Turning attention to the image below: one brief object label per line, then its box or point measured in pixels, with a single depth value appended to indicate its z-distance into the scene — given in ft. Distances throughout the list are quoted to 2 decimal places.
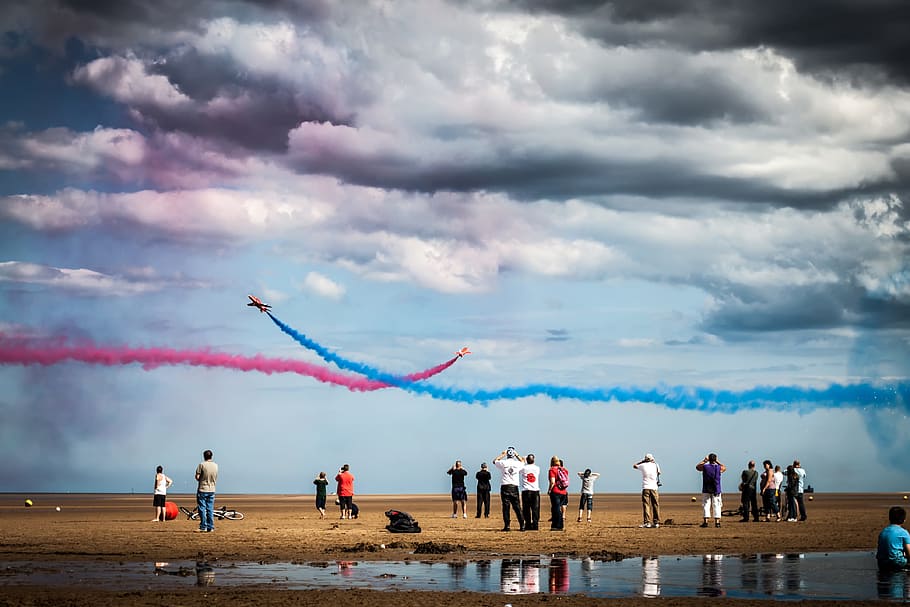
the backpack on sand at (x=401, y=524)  103.81
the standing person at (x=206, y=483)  102.12
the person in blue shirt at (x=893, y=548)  63.74
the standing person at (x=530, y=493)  101.60
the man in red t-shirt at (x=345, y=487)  127.75
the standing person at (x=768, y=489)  123.56
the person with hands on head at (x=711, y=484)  112.88
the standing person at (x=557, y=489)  105.50
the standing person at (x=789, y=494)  125.59
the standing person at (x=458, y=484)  134.31
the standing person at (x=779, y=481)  126.72
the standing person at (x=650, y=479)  111.24
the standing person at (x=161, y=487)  126.00
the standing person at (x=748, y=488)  122.31
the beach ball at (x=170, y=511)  136.77
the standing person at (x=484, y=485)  133.08
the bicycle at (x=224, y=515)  134.33
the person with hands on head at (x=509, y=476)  104.01
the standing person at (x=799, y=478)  125.70
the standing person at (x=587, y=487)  125.59
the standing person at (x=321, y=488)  135.74
